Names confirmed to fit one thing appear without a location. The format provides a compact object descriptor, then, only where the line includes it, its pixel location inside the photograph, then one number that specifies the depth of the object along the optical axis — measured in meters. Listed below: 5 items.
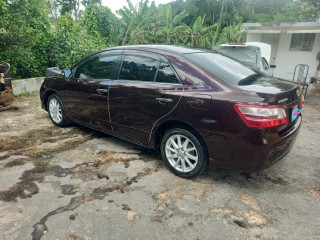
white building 11.96
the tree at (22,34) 7.22
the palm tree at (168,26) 16.19
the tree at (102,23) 13.98
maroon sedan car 2.93
